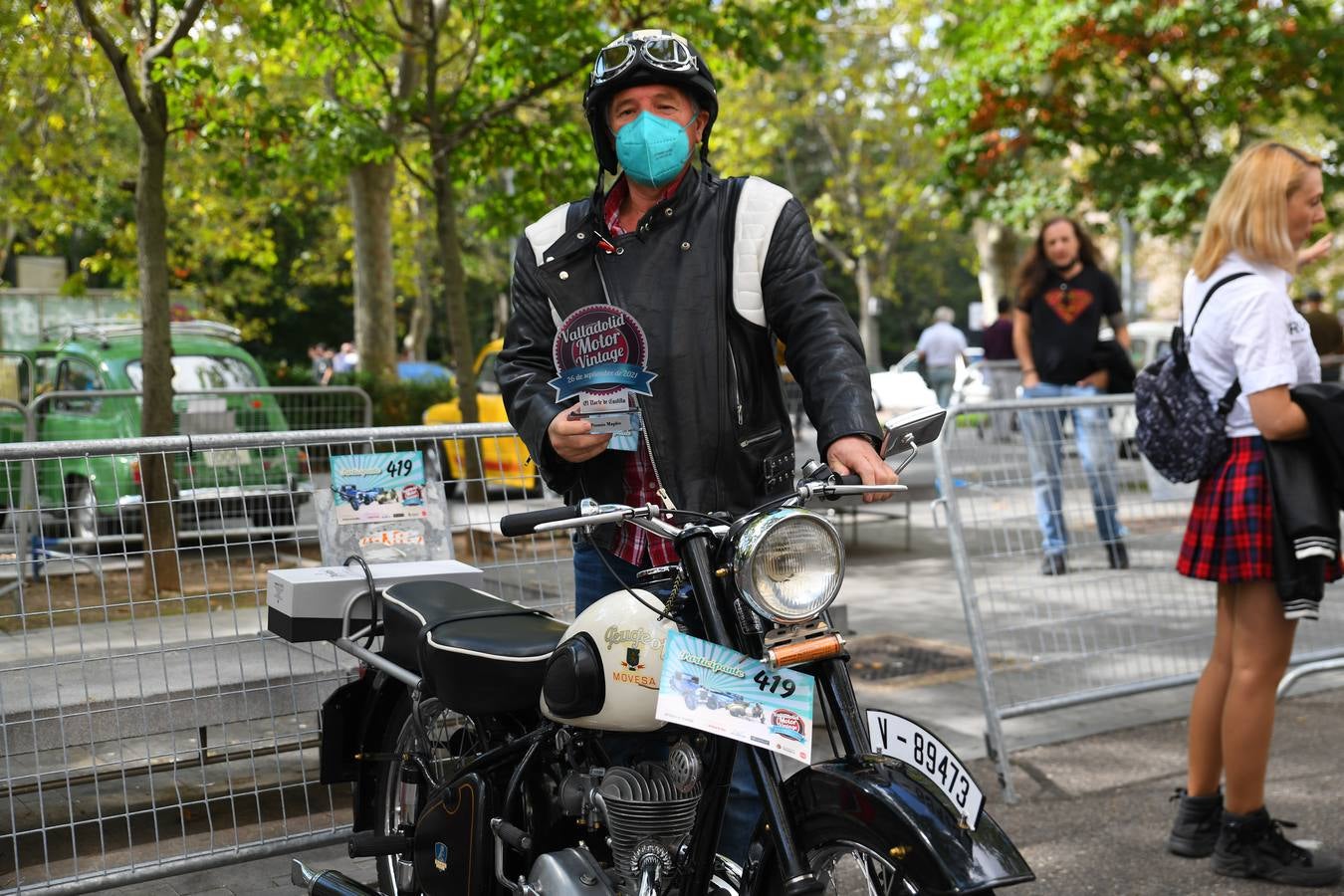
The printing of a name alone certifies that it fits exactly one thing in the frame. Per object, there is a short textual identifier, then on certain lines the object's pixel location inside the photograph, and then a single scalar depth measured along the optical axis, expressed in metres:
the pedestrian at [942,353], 21.48
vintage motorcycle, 2.35
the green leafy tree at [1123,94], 14.40
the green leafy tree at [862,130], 24.58
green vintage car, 4.10
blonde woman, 4.02
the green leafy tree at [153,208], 8.12
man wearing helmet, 2.97
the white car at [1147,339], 19.12
